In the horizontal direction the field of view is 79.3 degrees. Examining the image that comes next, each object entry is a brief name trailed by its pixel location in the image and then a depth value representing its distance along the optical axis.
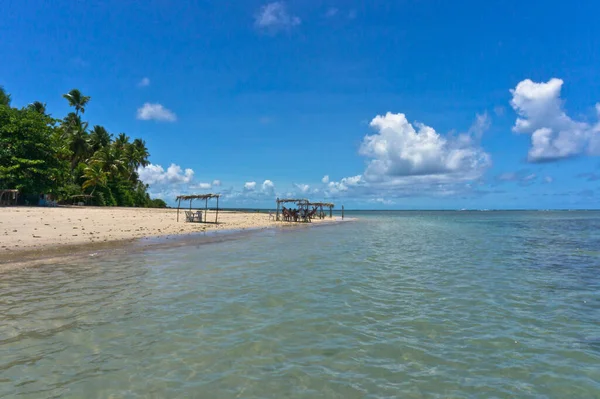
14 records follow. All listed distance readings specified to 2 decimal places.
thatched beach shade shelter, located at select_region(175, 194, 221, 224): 32.72
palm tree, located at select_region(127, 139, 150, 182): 62.03
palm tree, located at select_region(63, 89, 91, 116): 53.06
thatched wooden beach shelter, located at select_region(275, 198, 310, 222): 44.93
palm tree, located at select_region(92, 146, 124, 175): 53.31
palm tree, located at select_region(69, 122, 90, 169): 49.03
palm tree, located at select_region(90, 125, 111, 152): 57.44
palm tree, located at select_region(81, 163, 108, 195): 48.50
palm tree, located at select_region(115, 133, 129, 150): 63.07
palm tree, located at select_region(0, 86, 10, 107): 41.34
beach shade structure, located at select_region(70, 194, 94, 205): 49.00
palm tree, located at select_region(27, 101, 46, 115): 48.51
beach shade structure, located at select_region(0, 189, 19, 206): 32.93
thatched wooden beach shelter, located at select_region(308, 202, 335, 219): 51.45
